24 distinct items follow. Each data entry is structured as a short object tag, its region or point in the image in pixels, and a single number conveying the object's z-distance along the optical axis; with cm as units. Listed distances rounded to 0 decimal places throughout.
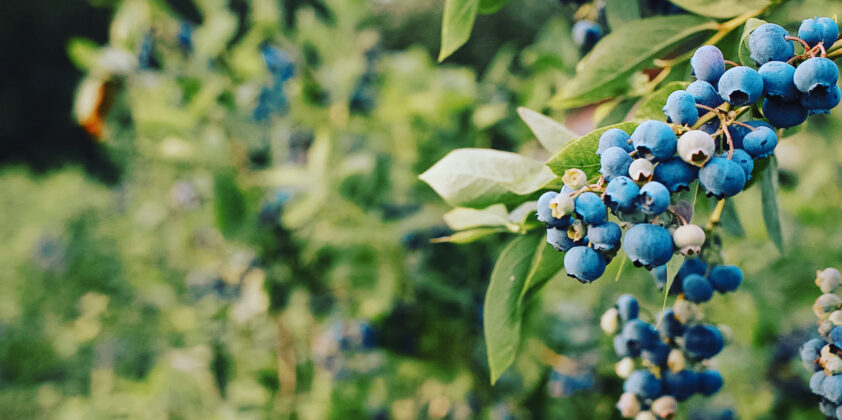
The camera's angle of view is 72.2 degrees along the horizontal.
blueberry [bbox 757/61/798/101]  42
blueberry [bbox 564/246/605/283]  42
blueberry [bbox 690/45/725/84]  45
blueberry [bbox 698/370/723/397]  66
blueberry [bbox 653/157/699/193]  41
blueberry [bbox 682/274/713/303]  61
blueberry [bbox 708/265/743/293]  62
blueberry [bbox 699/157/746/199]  39
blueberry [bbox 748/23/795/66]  43
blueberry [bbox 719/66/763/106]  41
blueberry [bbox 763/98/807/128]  44
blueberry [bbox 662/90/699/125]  41
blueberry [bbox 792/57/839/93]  40
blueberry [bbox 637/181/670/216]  39
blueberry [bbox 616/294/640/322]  68
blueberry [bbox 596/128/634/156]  43
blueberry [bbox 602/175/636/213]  40
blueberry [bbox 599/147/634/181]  41
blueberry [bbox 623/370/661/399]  65
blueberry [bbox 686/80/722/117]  44
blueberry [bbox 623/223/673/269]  40
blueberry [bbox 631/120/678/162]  40
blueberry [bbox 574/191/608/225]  41
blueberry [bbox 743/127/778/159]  42
